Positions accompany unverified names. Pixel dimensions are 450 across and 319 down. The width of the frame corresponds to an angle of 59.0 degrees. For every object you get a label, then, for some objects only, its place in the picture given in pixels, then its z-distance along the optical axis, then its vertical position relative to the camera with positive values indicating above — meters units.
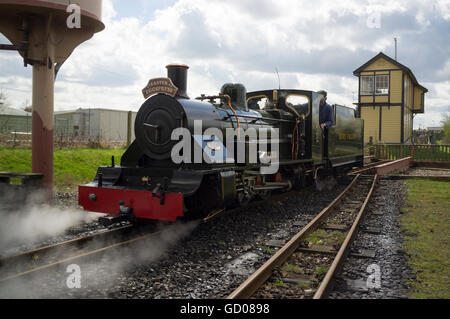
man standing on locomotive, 10.93 +1.00
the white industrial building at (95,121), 29.95 +2.01
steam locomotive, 5.93 -0.19
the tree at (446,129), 35.91 +2.13
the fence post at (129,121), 13.27 +0.89
